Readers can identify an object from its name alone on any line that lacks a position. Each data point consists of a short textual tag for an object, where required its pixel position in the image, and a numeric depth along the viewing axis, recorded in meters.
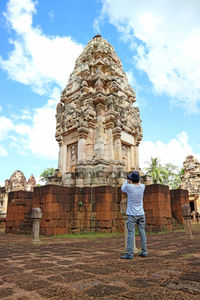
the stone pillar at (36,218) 7.02
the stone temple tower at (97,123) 11.65
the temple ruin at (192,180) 26.70
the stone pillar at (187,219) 7.13
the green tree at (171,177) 35.31
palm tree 34.37
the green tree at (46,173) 40.50
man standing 4.08
